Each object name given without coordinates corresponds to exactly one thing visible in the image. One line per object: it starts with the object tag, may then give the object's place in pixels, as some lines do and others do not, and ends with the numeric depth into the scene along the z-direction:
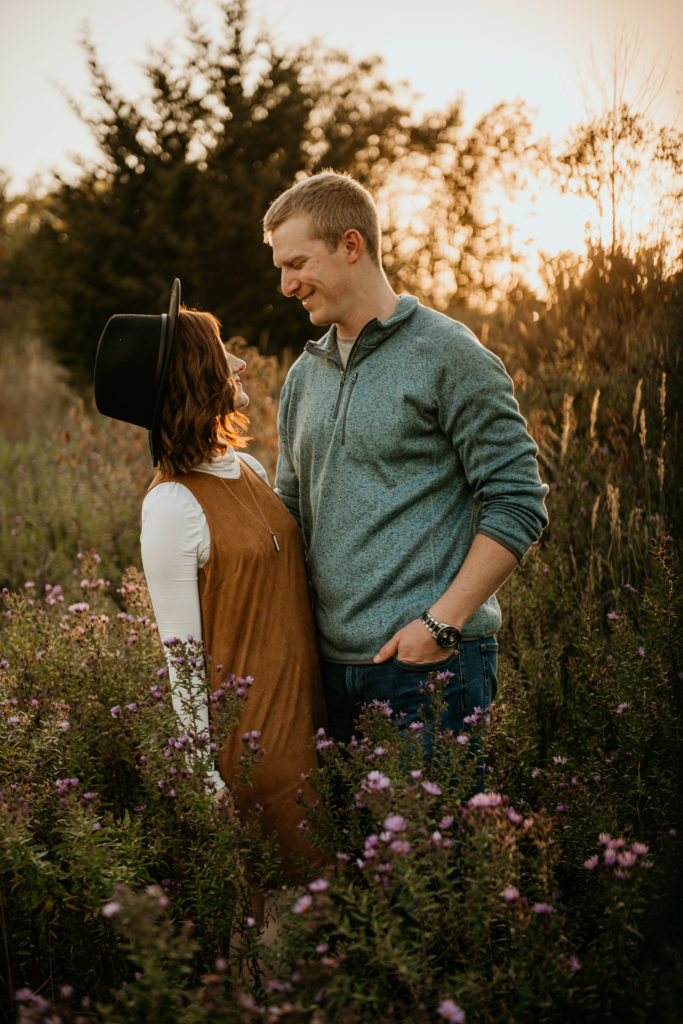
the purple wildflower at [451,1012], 1.37
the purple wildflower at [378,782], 1.62
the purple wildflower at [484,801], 1.61
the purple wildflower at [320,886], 1.51
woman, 2.25
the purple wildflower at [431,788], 1.64
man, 2.25
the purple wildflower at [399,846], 1.50
